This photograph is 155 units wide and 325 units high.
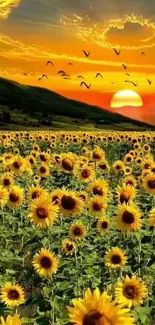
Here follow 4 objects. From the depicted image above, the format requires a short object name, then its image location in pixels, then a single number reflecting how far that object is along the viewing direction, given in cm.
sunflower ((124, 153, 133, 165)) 1920
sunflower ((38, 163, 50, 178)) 1476
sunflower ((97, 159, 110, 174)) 1634
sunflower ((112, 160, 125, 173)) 1639
